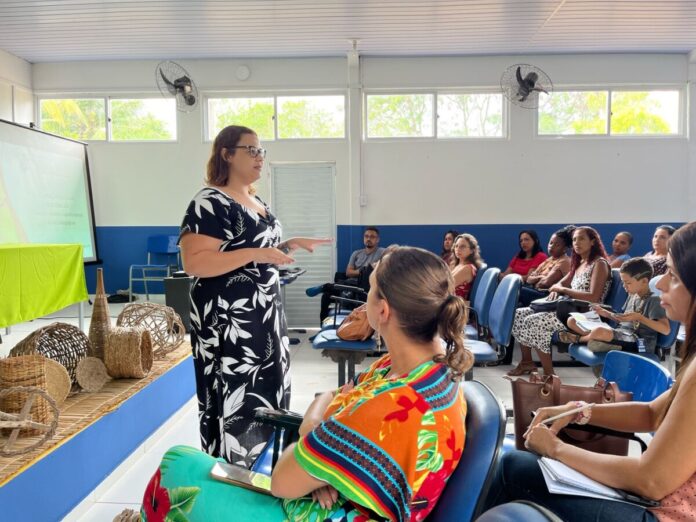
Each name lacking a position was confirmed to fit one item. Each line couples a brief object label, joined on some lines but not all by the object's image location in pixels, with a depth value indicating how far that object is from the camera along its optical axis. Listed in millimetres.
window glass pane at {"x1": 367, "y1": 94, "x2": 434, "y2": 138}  7402
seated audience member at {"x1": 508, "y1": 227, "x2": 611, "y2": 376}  3971
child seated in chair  3156
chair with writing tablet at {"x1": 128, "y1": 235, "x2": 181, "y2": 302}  7539
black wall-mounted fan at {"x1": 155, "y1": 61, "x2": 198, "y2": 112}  6453
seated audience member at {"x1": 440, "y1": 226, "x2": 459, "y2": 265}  6594
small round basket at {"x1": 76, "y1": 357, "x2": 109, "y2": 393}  2629
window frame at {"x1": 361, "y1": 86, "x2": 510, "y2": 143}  7336
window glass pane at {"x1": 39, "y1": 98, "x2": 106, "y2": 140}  7613
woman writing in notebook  1097
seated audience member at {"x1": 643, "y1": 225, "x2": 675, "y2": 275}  4559
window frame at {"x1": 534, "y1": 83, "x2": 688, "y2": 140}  7305
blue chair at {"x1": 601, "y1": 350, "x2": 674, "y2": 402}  1603
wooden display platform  1834
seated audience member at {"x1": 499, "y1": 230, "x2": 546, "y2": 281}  6016
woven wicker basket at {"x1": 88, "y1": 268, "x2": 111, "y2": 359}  2834
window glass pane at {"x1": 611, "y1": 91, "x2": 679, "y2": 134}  7359
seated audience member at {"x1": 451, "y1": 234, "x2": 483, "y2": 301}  4488
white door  7359
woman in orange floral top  1002
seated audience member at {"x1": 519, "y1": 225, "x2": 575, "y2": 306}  5109
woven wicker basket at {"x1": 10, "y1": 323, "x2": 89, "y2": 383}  2508
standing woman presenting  1788
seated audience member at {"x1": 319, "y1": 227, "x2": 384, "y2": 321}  6283
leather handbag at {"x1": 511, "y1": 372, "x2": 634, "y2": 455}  1491
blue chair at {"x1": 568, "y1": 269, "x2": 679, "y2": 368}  3141
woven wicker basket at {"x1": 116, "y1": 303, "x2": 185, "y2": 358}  3309
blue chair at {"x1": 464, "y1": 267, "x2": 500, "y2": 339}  3775
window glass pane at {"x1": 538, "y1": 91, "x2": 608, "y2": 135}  7352
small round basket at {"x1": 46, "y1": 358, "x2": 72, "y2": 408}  2289
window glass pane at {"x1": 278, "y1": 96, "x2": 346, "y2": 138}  7414
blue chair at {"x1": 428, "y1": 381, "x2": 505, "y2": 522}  1010
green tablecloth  3352
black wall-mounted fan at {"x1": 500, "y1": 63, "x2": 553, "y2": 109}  6180
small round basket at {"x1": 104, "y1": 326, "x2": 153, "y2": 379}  2781
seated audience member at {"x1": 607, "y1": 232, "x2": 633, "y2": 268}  5855
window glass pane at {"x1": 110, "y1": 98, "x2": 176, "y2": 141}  7582
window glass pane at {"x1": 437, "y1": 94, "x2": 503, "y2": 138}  7391
